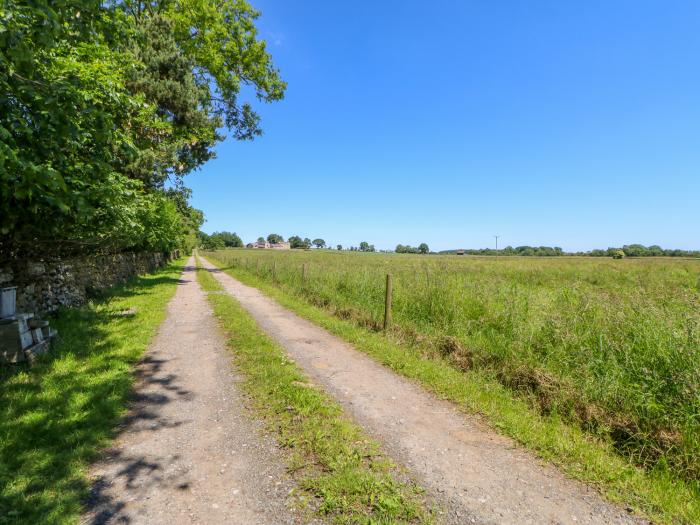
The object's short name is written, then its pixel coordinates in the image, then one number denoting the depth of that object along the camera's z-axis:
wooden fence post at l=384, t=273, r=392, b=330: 8.52
